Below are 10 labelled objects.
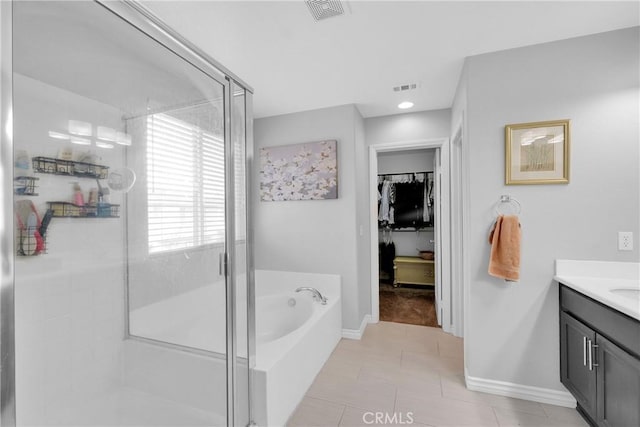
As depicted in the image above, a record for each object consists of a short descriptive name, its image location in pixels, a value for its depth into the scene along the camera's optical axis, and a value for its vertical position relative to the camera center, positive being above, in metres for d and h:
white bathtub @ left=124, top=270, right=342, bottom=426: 1.44 -0.82
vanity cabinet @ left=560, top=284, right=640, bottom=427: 1.26 -0.77
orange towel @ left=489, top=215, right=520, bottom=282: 1.88 -0.26
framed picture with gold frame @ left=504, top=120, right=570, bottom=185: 1.87 +0.38
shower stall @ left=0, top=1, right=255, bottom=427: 0.96 -0.05
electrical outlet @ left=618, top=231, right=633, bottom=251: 1.77 -0.20
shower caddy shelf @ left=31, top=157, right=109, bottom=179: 0.99 +0.17
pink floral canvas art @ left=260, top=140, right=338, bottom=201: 2.93 +0.42
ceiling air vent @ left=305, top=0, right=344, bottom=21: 1.52 +1.10
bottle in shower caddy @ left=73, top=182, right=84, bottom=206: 1.15 +0.06
